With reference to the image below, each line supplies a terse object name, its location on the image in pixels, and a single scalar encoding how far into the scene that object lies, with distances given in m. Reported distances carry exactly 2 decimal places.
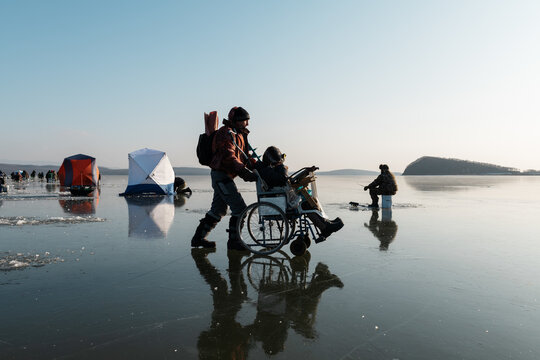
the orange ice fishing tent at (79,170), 25.47
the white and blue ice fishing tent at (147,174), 20.14
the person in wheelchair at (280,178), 5.76
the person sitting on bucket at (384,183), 13.29
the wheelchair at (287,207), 5.60
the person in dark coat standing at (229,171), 6.01
